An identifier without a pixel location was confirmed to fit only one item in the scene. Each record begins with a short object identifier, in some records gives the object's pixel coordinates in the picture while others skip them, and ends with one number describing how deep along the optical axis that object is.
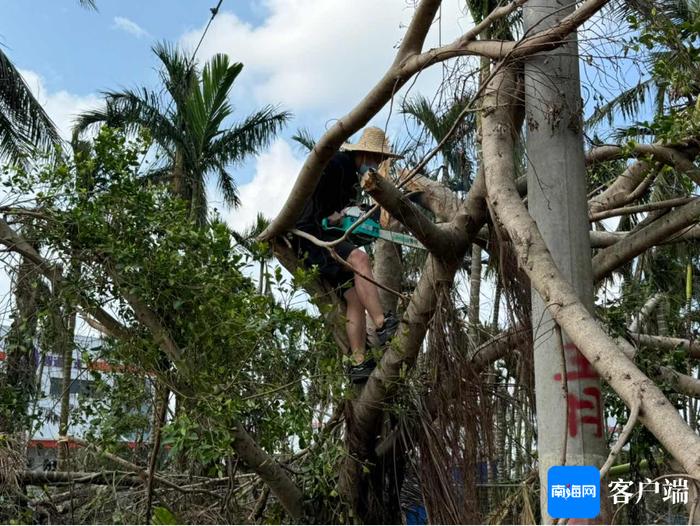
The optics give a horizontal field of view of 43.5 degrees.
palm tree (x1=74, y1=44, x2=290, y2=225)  14.66
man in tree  5.70
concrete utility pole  3.87
